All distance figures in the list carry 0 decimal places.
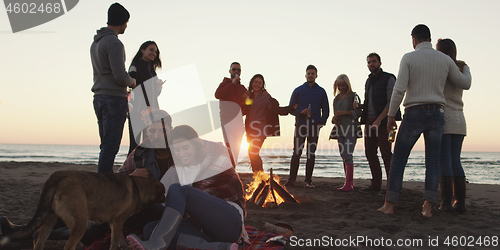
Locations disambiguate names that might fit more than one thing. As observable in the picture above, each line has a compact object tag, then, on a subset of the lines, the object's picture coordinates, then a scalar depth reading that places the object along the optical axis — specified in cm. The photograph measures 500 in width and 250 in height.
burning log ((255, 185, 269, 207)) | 517
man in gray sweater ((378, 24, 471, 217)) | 384
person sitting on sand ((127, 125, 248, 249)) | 236
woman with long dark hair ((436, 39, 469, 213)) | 409
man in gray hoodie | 347
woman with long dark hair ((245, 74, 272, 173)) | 636
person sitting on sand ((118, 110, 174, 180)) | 312
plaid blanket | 269
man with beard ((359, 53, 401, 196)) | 558
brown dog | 209
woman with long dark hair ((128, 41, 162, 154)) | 436
